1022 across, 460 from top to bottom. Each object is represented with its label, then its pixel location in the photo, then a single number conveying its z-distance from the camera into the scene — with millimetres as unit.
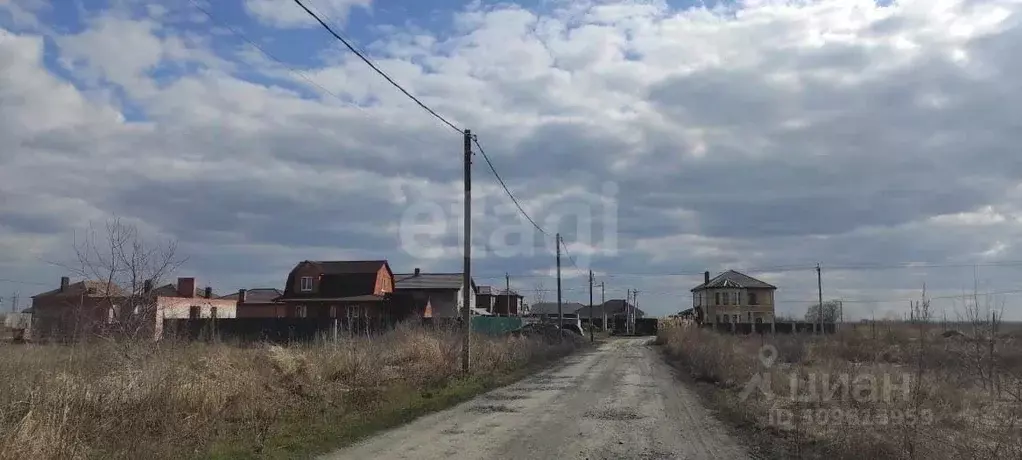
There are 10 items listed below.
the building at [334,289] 64438
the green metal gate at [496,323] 50031
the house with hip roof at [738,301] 96375
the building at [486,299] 96000
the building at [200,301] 64525
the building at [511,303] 102812
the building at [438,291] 69094
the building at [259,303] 74012
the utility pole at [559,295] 48375
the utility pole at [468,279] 23078
